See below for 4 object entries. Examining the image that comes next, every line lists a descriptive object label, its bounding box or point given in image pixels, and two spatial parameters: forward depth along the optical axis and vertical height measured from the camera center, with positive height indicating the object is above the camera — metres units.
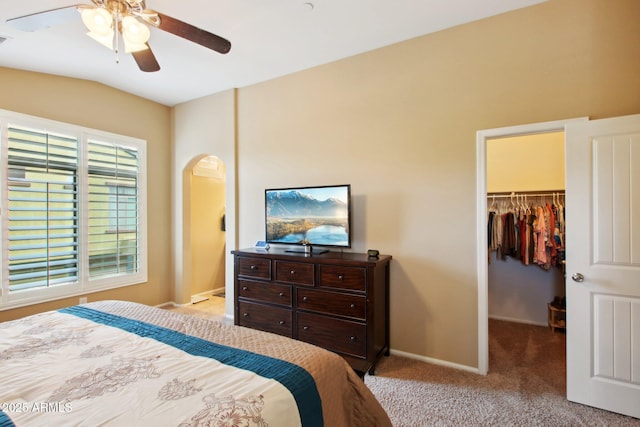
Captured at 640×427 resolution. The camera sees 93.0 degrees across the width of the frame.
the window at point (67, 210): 3.07 +0.06
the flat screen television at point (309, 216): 3.00 -0.01
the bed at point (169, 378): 0.98 -0.63
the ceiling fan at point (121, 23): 1.69 +1.14
